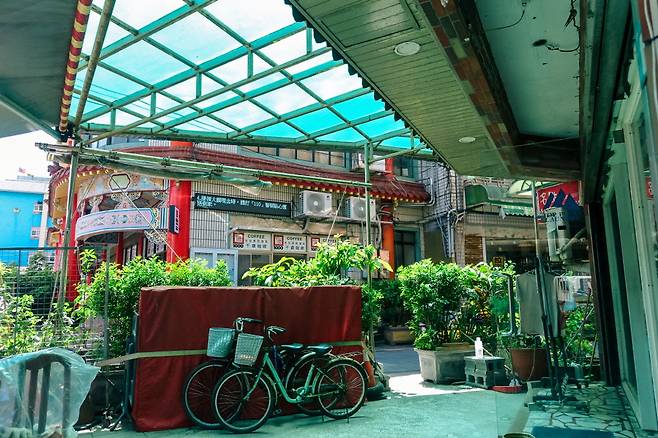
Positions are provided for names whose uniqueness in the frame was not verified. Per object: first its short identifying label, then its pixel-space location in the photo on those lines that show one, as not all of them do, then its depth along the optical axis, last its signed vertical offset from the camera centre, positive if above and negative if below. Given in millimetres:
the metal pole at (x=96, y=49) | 4509 +2532
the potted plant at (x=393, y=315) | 15664 -540
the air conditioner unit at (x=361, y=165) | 17495 +4815
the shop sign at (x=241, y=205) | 14609 +2951
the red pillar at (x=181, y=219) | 14258 +2377
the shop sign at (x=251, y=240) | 15211 +1881
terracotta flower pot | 6266 -910
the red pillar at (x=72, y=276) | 7203 +403
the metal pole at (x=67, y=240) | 6351 +884
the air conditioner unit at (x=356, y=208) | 17531 +3210
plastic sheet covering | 3998 -756
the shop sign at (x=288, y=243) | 16141 +1898
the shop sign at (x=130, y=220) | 14422 +2432
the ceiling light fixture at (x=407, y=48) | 3855 +1962
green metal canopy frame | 5742 +3140
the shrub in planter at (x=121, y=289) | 6746 +194
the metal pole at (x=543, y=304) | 5406 -90
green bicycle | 6133 -1120
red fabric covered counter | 6184 -281
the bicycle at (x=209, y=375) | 6184 -931
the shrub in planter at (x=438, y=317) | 9016 -366
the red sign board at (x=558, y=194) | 6945 +1460
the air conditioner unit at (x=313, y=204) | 16297 +3168
